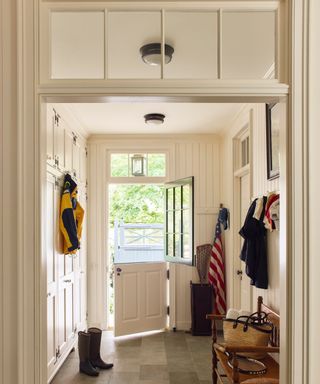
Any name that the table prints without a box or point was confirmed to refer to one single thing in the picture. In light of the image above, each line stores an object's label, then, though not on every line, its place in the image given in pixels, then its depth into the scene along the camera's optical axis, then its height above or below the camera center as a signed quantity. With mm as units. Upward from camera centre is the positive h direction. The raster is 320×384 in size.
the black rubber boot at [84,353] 3969 -1482
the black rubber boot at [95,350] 4082 -1505
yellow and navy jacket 3922 -134
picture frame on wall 3021 +493
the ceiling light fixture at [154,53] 1940 +765
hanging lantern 5621 +550
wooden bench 2701 -1153
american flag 5207 -952
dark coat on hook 3283 -380
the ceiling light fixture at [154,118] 4551 +989
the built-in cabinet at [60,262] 3570 -596
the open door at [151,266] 5285 -845
